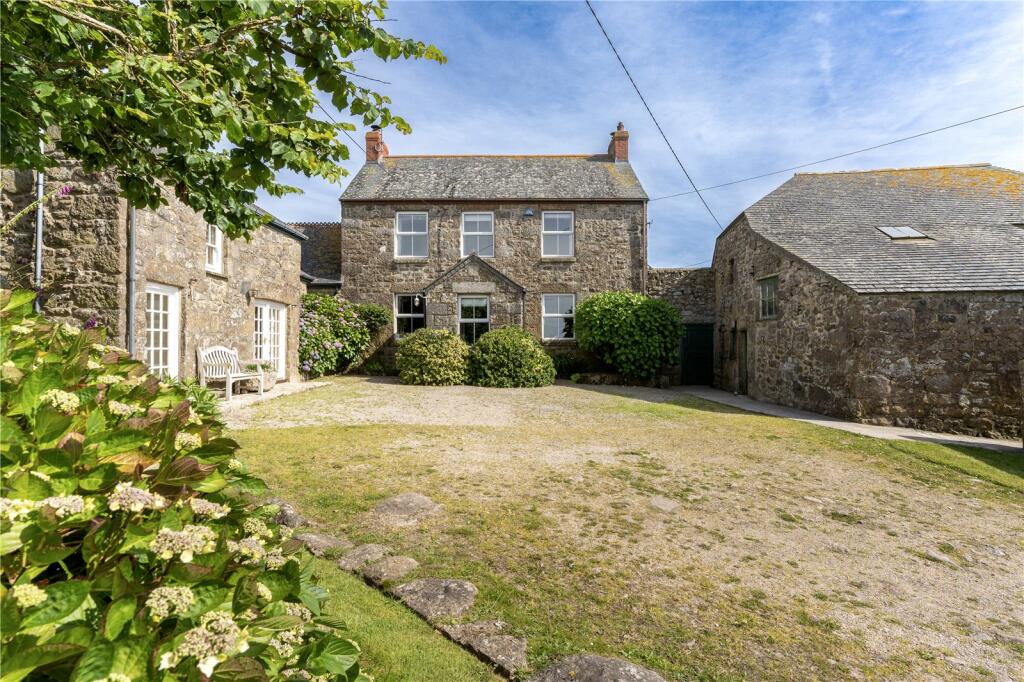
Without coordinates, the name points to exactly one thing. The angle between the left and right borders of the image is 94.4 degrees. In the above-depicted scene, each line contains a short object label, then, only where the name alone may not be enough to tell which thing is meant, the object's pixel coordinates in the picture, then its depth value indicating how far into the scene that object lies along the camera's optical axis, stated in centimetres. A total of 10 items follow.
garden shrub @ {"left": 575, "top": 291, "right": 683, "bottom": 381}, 1513
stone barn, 917
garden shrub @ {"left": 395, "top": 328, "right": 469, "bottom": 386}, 1395
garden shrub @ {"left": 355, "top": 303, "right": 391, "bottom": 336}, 1686
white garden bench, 952
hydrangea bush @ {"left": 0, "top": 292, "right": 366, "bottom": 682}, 80
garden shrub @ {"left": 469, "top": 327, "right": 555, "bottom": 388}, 1400
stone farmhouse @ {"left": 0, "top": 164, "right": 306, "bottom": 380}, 721
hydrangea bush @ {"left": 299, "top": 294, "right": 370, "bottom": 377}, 1505
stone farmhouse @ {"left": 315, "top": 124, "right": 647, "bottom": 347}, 1719
